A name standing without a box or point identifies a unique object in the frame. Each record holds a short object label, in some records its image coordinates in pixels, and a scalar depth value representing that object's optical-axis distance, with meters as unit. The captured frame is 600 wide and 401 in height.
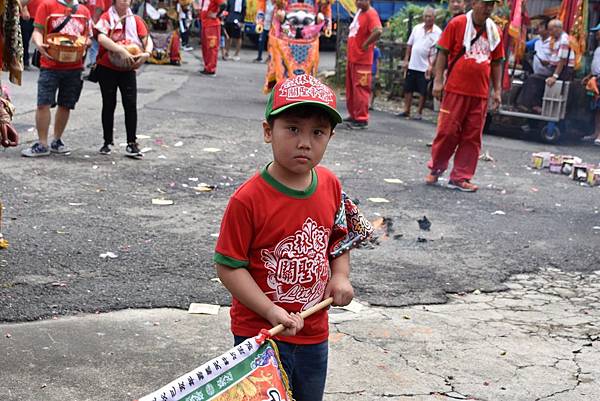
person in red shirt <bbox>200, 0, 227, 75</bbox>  18.44
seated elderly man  13.30
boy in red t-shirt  2.87
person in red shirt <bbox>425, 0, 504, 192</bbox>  8.80
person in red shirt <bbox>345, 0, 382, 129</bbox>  12.48
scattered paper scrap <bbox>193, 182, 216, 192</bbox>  8.22
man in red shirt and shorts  8.62
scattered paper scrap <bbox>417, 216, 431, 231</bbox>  7.35
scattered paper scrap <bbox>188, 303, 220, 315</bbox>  5.09
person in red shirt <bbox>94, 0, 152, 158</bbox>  8.84
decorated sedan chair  19.73
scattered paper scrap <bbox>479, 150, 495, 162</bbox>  11.31
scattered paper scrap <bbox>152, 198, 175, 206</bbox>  7.61
